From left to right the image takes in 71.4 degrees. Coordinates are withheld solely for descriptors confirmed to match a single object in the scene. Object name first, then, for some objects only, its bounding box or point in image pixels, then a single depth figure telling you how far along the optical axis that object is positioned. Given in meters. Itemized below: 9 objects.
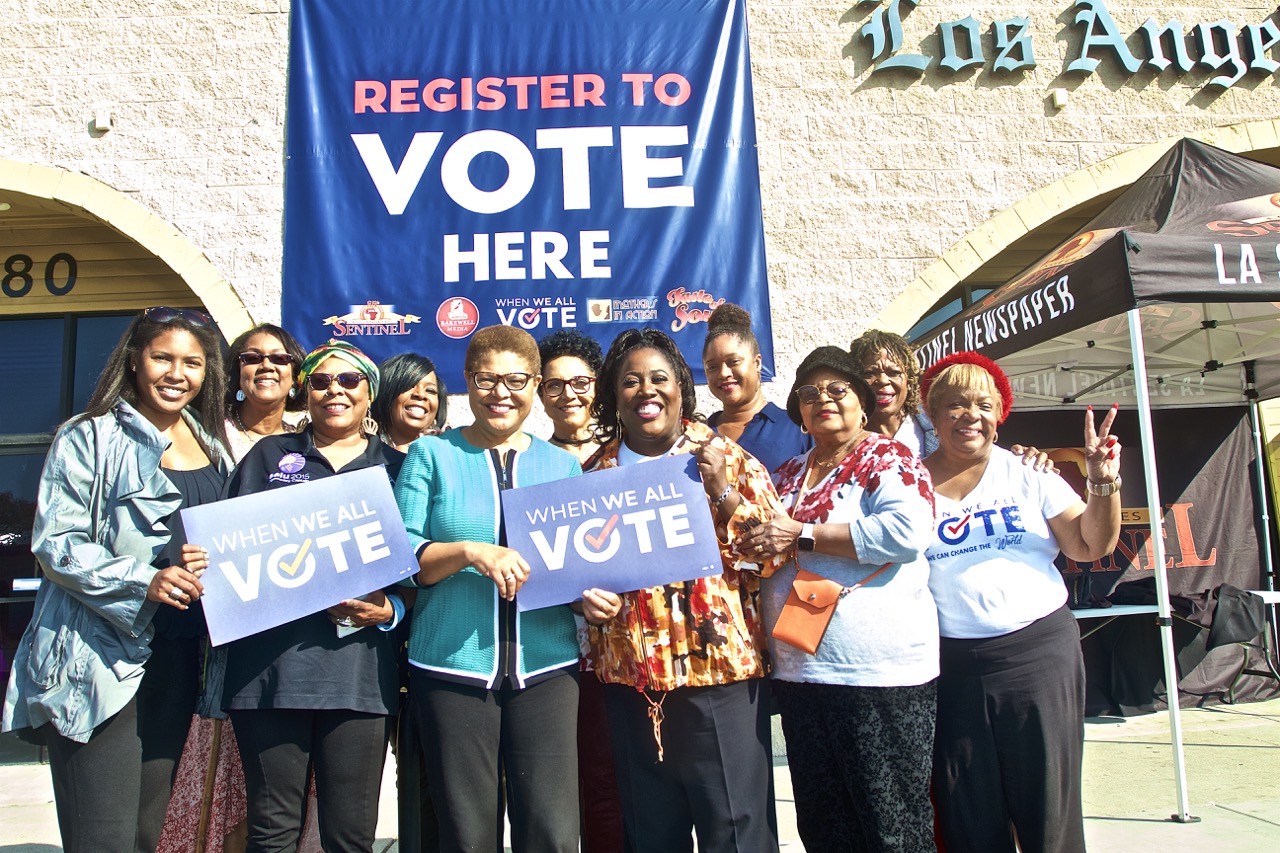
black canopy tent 3.92
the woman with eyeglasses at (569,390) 3.38
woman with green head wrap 2.33
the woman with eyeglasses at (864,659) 2.35
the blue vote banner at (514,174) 6.09
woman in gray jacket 2.36
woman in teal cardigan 2.28
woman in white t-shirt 2.54
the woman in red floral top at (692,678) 2.25
